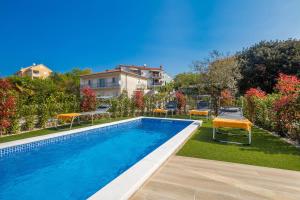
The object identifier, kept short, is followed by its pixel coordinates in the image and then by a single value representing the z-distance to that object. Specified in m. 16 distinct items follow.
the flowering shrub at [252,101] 10.17
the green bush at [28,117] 8.52
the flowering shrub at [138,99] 15.42
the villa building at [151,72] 52.28
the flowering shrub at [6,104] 6.95
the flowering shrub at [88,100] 11.95
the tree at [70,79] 40.50
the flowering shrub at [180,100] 15.62
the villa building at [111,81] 30.78
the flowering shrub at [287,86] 6.64
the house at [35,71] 58.89
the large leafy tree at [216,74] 15.45
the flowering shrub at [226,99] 15.00
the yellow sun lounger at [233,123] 6.04
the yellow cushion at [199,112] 12.06
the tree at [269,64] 22.67
